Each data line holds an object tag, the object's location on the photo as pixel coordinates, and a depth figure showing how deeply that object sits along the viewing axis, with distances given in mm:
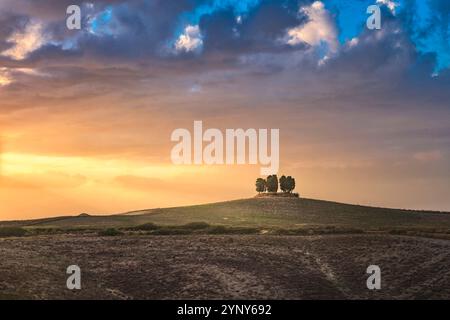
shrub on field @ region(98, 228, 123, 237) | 74206
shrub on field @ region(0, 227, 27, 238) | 75519
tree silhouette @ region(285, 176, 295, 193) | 143750
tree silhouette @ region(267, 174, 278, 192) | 145000
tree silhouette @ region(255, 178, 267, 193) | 146375
